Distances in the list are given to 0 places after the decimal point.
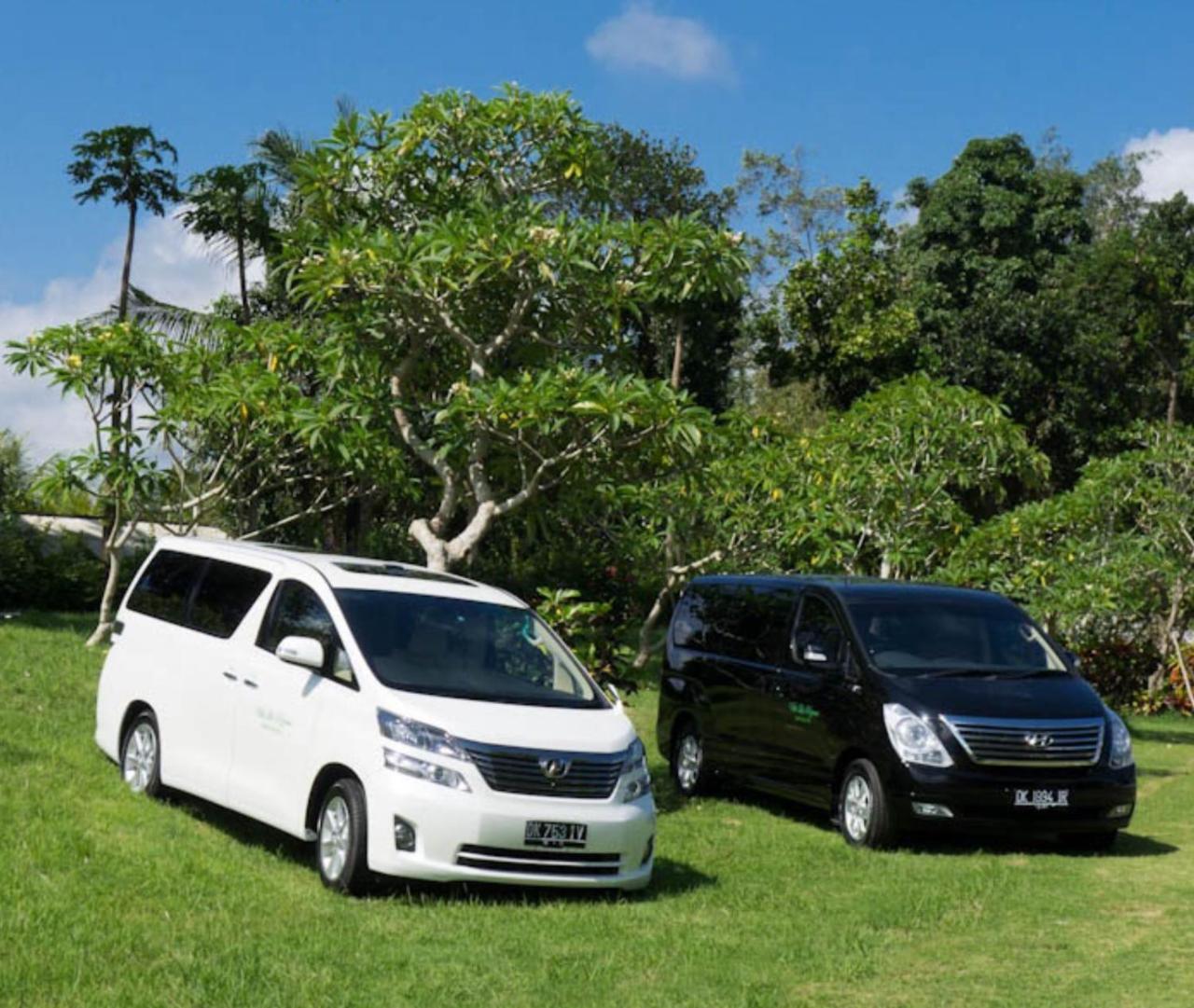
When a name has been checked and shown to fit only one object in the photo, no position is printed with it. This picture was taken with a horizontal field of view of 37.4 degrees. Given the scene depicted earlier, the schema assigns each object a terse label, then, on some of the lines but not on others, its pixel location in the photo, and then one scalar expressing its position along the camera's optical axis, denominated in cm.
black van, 1239
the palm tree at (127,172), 3200
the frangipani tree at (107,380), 2147
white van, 959
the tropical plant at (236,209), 3166
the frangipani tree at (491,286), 1441
